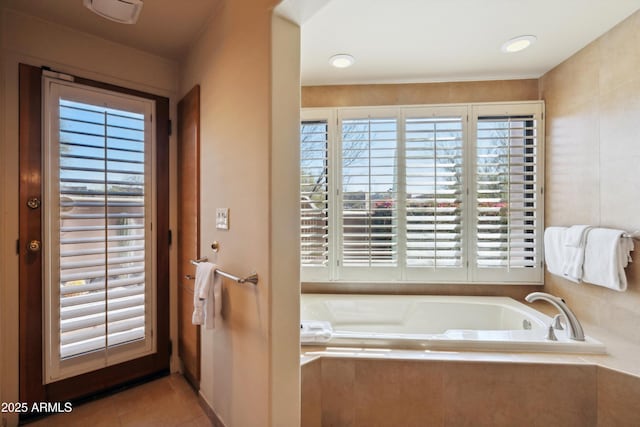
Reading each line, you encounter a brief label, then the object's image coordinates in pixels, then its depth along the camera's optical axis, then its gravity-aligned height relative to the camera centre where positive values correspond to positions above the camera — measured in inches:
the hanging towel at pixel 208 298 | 53.3 -17.4
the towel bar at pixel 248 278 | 45.2 -11.5
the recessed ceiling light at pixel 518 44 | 69.7 +46.0
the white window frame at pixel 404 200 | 86.9 +2.7
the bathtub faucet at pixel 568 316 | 58.8 -23.8
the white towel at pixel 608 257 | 61.1 -10.6
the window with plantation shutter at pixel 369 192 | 89.9 +7.1
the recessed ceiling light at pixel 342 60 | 77.1 +45.9
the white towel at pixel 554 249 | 74.5 -10.6
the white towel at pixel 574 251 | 68.4 -10.3
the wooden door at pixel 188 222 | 67.4 -2.4
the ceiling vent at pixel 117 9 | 52.3 +42.4
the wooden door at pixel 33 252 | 58.3 -8.6
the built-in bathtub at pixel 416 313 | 81.8 -32.3
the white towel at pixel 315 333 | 59.6 -27.6
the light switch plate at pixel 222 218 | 55.1 -1.1
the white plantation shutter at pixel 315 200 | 91.8 +4.6
